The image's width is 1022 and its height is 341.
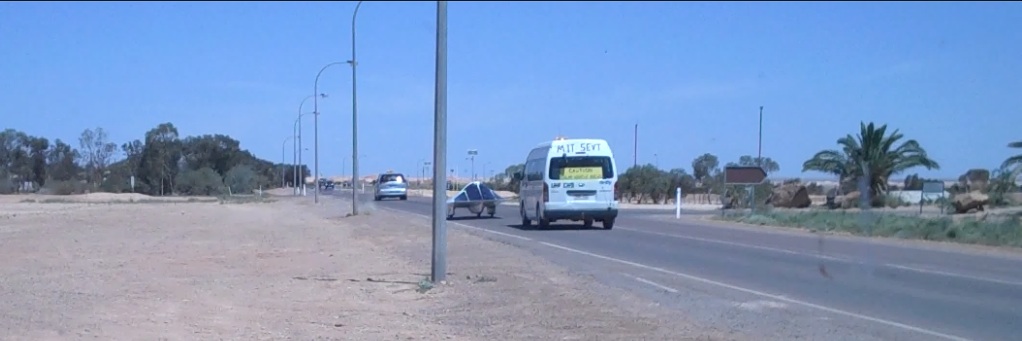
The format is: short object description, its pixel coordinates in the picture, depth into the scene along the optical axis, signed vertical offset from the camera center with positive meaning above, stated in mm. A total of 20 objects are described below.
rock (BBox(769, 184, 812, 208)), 64125 -356
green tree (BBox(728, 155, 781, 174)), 90956 +2305
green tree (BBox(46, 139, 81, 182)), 115812 +2187
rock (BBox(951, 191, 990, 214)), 48000 -433
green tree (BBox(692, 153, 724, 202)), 101500 +2166
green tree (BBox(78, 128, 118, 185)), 118438 +2148
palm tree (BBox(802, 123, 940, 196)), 58344 +1634
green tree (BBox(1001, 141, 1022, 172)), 38281 +1046
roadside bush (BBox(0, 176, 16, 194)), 100188 -183
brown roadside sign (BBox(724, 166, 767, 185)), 46938 +558
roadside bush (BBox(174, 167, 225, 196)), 105062 +206
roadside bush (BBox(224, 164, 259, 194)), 112250 +573
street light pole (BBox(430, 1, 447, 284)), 17234 +715
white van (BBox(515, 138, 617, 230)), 34350 +247
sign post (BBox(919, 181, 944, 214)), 53375 +213
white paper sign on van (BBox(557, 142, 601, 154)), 34594 +1178
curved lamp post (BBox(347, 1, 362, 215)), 42688 +2153
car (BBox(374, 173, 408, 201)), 81500 +4
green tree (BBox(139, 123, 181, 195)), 111875 +2446
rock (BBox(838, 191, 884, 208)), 57812 -481
